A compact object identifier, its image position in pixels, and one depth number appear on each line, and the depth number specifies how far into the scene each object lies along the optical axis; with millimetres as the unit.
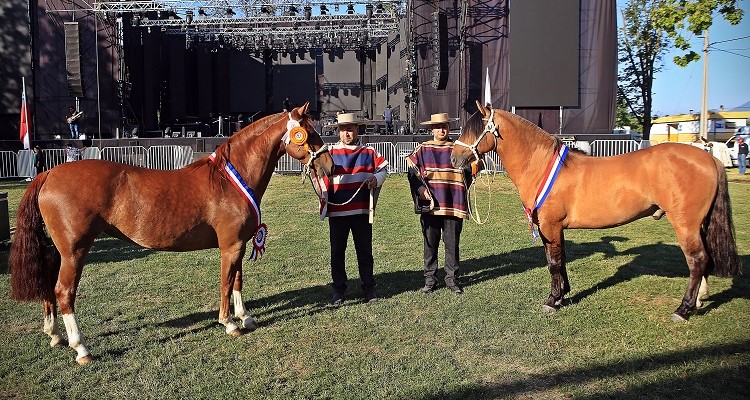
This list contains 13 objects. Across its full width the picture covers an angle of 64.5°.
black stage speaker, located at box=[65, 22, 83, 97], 22109
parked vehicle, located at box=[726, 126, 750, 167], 24828
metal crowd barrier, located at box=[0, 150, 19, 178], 20594
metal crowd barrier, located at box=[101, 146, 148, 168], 20672
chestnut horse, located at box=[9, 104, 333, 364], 4625
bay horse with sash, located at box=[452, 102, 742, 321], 5270
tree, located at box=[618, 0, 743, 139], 28875
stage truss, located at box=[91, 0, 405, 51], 23953
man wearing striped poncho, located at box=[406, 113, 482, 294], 6379
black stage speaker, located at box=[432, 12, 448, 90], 21859
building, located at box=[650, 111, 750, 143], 36500
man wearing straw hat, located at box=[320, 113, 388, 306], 6047
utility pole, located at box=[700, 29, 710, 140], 19359
